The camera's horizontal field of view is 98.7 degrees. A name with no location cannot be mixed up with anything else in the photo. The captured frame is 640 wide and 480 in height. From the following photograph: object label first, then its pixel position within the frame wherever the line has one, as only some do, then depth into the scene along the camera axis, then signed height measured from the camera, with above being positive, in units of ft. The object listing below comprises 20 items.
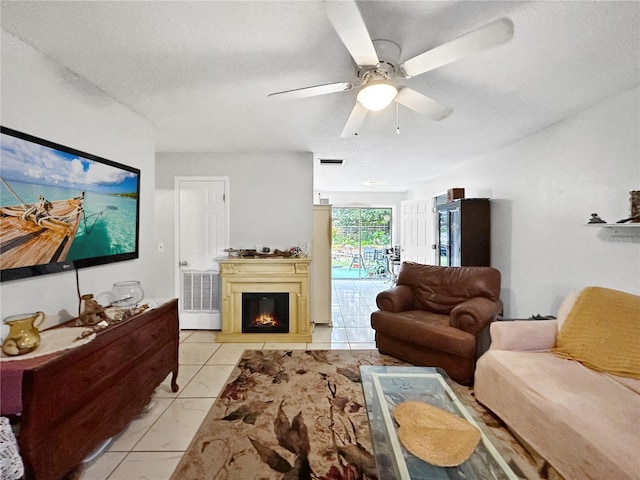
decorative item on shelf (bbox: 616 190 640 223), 6.28 +0.75
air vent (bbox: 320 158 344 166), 13.23 +3.87
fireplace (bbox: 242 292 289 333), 11.25 -3.01
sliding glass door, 26.53 +0.24
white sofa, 3.93 -2.81
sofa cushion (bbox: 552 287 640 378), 5.47 -2.01
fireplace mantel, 11.12 -1.85
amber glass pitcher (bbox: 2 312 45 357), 4.11 -1.50
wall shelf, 6.57 +0.22
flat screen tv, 4.68 +0.65
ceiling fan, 3.46 +2.76
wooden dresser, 3.62 -2.55
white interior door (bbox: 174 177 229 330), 12.18 +0.20
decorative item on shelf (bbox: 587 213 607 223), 6.98 +0.53
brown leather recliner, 7.77 -2.54
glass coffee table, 3.89 -3.26
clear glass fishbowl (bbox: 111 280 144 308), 6.35 -1.30
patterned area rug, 5.05 -4.19
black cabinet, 11.80 +0.33
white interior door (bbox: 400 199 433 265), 16.78 +0.54
